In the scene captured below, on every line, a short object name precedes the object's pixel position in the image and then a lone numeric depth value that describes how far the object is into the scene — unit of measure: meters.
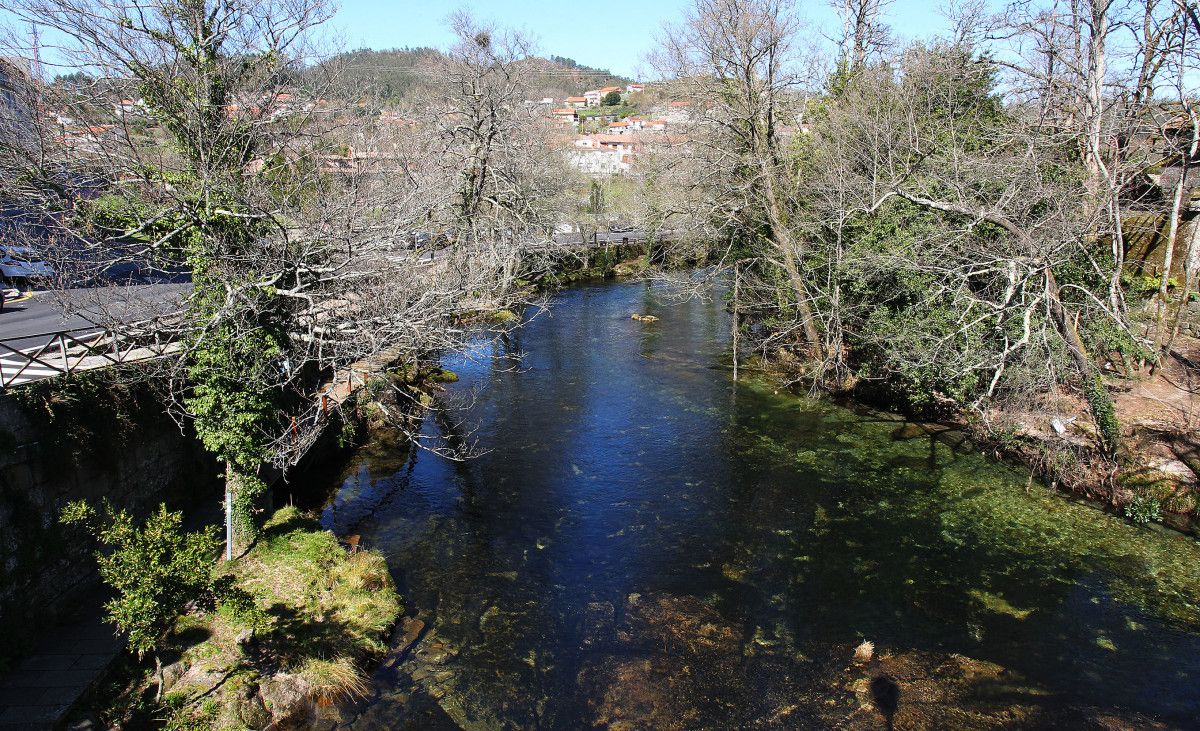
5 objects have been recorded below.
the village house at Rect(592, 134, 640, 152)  86.31
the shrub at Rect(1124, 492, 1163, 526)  12.52
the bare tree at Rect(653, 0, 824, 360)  19.56
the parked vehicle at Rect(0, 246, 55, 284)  20.62
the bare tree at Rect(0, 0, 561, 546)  10.53
